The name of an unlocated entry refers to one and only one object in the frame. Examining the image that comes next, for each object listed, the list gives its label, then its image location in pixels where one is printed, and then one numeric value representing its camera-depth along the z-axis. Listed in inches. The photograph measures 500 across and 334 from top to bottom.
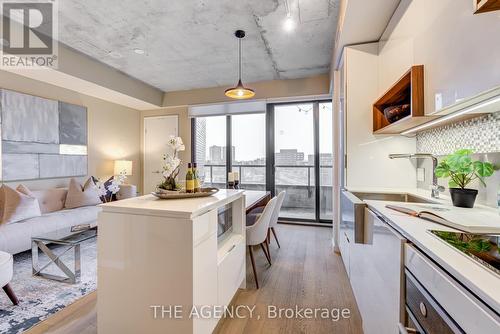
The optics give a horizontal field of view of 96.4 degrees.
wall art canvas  121.3
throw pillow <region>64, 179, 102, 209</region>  137.3
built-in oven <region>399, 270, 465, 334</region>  25.8
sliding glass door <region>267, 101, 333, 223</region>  170.9
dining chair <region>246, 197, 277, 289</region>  85.0
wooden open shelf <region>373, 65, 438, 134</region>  58.0
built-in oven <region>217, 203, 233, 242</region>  70.6
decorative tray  61.2
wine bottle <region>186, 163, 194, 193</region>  68.3
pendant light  111.6
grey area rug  65.1
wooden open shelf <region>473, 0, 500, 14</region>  29.7
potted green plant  48.9
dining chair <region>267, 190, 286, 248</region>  102.7
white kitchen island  47.9
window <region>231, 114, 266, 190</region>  187.0
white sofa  95.0
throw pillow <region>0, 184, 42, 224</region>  102.3
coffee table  85.9
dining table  93.6
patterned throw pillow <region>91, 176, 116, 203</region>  153.1
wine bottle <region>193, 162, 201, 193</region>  69.9
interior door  204.8
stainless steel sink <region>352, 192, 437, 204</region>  75.7
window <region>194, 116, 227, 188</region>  200.4
